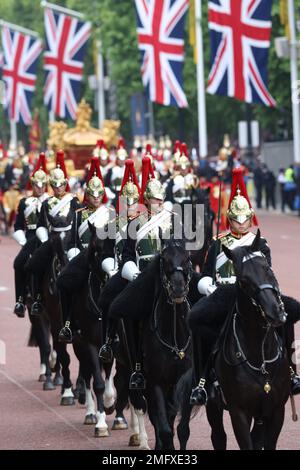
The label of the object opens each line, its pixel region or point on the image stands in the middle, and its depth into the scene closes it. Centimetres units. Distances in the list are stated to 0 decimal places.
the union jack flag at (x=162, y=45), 4100
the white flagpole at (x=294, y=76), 4516
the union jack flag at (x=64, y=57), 5116
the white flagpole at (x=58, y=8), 5252
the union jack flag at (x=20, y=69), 5616
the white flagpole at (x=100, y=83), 6694
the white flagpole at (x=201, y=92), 4844
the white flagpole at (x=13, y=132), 8486
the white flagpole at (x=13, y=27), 6027
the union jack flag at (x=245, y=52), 3791
